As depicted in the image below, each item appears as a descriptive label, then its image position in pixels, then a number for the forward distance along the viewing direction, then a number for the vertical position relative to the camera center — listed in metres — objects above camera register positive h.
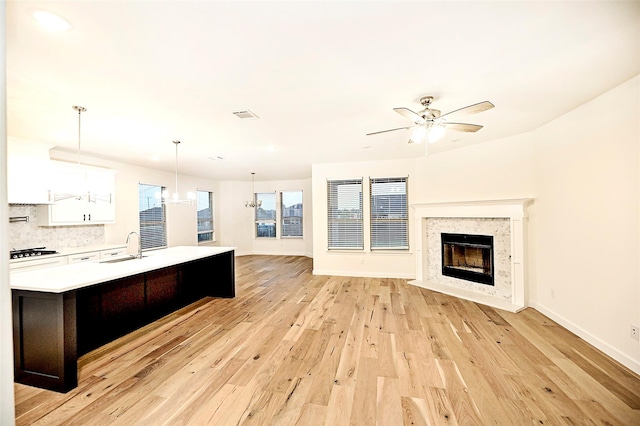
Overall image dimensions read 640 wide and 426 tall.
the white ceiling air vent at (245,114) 3.27 +1.17
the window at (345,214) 6.50 -0.02
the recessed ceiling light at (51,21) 1.66 +1.18
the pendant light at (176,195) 4.47 +0.31
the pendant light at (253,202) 9.41 +0.42
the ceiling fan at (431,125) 2.97 +0.92
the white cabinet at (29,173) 4.07 +0.66
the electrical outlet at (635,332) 2.53 -1.10
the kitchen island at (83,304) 2.37 -0.94
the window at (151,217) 6.84 -0.04
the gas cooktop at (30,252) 4.02 -0.52
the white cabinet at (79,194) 4.65 +0.35
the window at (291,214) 9.70 +0.00
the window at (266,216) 9.91 -0.06
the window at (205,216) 9.04 -0.03
